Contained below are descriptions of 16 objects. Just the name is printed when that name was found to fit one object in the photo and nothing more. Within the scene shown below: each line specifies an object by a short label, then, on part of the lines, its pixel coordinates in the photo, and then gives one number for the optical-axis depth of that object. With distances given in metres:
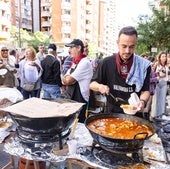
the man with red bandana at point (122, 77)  1.63
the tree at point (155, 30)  12.51
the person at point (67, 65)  2.78
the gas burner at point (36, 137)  1.35
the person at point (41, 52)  5.84
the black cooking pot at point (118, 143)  1.15
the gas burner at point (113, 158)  1.25
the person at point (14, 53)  5.45
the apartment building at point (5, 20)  25.93
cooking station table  1.26
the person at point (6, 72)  2.64
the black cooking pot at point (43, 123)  1.28
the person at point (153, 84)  3.25
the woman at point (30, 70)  3.81
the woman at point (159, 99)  3.74
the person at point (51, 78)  3.51
